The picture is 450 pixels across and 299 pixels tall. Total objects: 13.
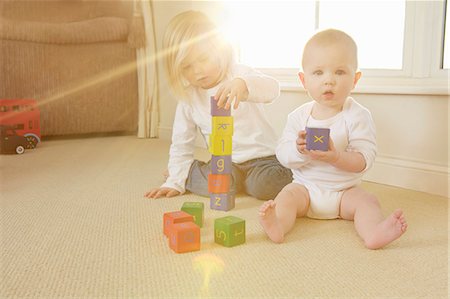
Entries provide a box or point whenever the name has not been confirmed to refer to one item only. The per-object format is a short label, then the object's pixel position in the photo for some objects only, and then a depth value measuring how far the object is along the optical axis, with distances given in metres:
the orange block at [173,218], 0.95
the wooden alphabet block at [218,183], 1.17
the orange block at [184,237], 0.89
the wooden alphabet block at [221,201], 1.20
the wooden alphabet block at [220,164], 1.16
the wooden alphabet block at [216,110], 1.13
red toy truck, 2.22
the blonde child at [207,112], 1.28
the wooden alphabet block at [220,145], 1.14
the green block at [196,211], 1.05
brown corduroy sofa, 2.41
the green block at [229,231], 0.92
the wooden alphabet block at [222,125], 1.12
